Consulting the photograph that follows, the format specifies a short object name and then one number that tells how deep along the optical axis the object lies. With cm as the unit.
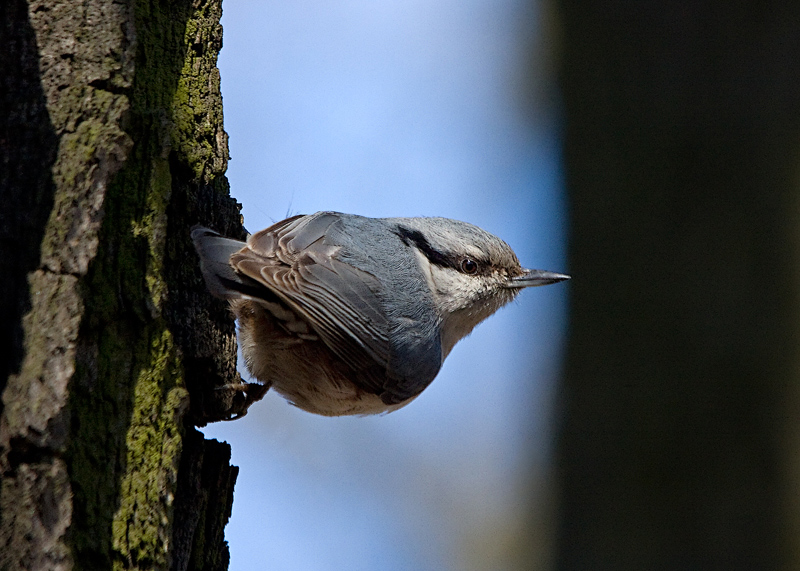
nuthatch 421
